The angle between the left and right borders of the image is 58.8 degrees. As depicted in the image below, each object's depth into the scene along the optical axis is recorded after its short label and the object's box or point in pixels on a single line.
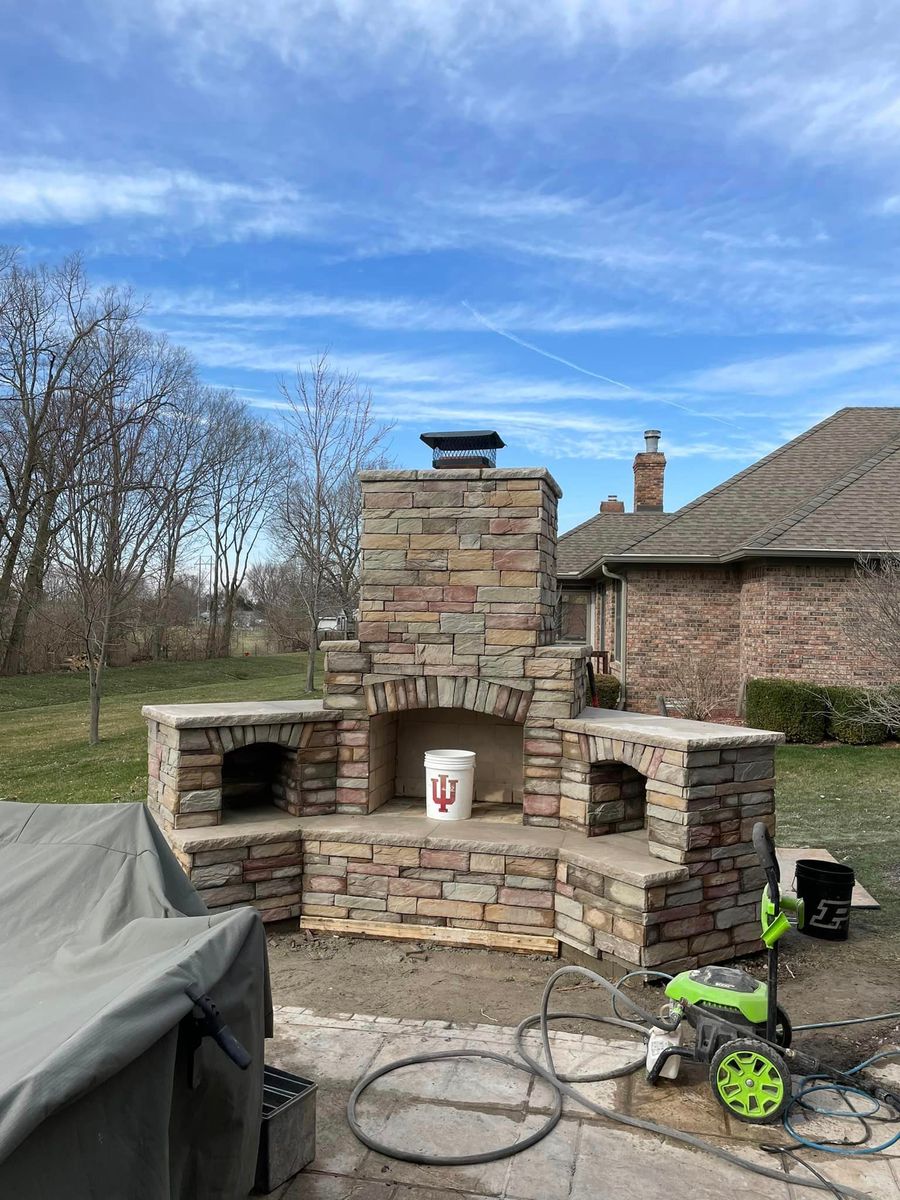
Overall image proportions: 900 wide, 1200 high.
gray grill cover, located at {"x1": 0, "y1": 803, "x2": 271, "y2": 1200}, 1.66
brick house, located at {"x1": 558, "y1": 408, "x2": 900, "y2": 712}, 12.57
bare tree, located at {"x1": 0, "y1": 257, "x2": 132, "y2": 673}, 19.44
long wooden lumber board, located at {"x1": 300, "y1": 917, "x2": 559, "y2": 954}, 5.21
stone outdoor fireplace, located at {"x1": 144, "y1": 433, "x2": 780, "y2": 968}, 4.89
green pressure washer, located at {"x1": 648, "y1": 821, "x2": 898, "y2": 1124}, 3.24
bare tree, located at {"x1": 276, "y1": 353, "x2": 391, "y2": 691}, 17.20
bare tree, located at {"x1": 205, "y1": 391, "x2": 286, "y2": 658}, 30.86
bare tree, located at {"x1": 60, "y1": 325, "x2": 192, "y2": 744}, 12.34
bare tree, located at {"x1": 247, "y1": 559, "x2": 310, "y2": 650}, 29.62
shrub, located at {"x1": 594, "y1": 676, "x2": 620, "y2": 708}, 13.80
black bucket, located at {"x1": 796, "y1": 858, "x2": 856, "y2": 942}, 5.47
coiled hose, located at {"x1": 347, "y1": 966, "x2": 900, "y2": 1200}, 2.98
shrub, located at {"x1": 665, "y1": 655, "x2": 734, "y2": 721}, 13.25
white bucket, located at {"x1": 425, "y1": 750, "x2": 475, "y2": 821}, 5.75
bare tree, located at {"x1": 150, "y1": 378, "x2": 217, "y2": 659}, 27.68
